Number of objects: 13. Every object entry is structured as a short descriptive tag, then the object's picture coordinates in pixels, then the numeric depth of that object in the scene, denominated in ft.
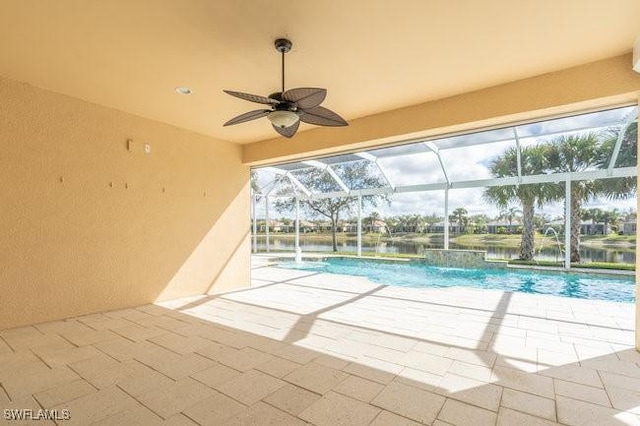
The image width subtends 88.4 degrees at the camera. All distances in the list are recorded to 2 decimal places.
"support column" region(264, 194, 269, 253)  40.45
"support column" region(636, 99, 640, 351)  9.37
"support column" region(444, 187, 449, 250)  28.40
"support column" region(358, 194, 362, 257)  33.27
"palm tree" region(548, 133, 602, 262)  26.71
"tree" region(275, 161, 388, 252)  34.24
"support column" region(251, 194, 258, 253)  39.89
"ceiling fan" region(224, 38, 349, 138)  7.79
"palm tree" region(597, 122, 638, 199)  22.16
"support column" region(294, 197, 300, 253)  37.75
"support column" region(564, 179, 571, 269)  23.79
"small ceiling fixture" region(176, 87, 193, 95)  11.68
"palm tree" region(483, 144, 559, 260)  28.99
